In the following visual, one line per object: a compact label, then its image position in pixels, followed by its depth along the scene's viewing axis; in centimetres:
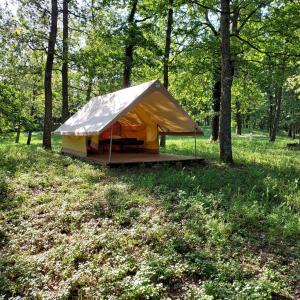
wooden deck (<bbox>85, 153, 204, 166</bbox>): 1095
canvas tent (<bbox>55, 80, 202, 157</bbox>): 1084
